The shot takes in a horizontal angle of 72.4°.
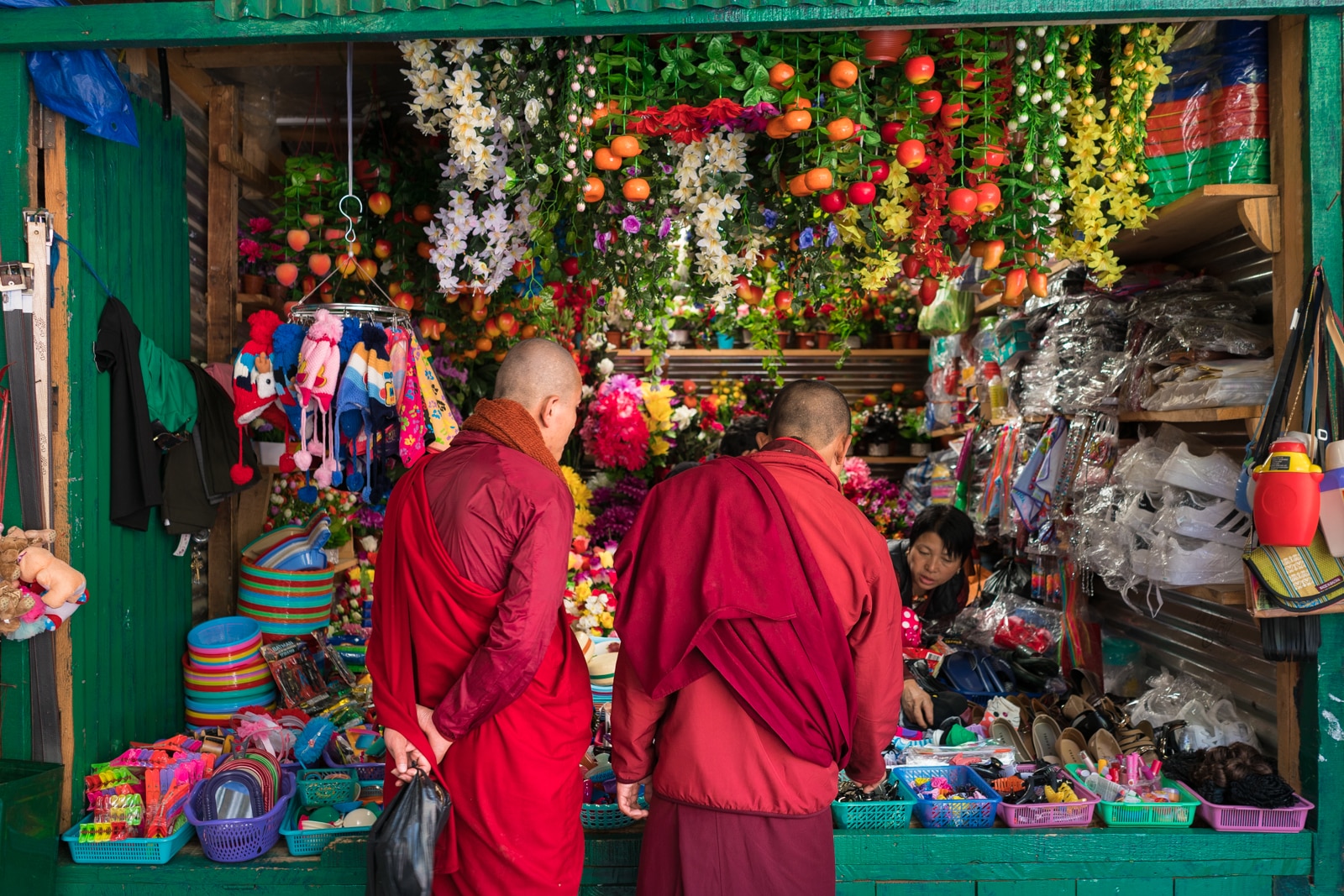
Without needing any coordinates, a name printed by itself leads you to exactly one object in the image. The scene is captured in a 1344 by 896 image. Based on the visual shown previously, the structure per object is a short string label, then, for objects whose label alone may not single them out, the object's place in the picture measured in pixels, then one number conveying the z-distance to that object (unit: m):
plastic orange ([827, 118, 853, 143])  2.62
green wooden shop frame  2.62
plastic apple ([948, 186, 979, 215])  2.68
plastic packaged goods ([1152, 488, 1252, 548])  2.84
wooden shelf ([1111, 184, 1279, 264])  2.75
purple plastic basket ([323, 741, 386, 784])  3.03
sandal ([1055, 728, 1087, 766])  3.02
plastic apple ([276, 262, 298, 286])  3.63
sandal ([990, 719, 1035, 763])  3.21
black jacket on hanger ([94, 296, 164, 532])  3.00
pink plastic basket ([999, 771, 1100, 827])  2.68
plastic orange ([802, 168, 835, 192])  2.66
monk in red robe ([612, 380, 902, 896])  2.13
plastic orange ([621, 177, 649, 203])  2.80
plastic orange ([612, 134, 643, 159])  2.69
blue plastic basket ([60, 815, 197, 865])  2.63
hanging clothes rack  3.17
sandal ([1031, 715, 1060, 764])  3.18
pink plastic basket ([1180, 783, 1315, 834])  2.65
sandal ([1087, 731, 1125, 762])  2.98
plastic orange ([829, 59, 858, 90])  2.58
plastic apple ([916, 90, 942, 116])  2.74
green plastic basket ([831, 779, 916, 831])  2.71
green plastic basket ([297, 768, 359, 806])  2.84
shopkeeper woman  4.05
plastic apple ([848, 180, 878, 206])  2.74
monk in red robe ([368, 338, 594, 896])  2.21
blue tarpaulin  2.72
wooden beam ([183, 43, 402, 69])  3.52
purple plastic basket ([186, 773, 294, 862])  2.63
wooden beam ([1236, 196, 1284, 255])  2.75
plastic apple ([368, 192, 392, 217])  3.66
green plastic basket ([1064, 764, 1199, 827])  2.70
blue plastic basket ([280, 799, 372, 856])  2.69
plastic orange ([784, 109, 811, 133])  2.61
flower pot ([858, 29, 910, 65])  2.67
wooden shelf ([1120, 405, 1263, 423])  2.79
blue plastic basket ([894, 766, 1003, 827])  2.72
